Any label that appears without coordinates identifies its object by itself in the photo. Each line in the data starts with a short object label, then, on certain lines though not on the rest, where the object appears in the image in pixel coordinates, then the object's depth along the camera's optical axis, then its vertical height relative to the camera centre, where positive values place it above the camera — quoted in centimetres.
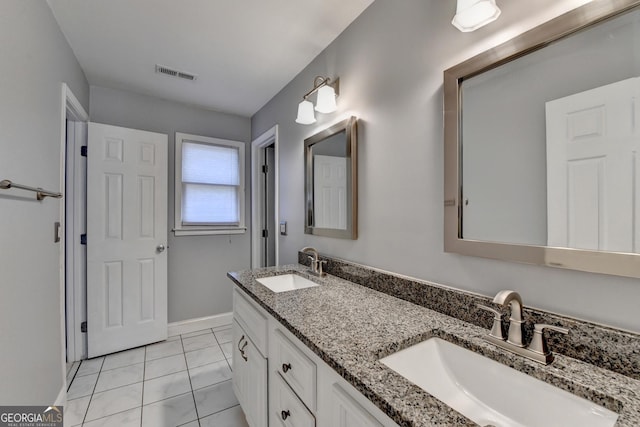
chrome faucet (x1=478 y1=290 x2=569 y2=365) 75 -36
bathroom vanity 60 -40
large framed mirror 69 +21
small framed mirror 162 +22
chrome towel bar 105 +12
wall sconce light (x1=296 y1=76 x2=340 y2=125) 173 +74
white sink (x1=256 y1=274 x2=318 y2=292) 176 -45
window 284 +32
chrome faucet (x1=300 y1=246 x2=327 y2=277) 179 -34
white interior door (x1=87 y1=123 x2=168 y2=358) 233 -21
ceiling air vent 219 +118
